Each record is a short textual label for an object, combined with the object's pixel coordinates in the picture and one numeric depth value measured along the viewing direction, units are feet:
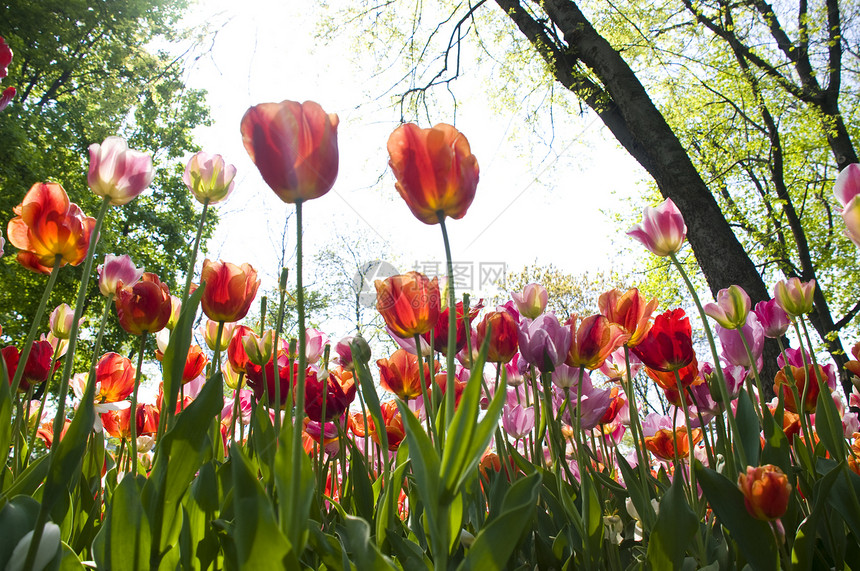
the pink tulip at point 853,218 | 2.16
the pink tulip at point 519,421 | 3.77
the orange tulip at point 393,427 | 3.47
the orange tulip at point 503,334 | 3.03
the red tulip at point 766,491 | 1.77
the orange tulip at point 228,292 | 2.73
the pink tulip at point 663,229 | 3.04
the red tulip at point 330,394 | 3.18
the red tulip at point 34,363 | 3.33
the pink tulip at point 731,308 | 3.09
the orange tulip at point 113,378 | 3.71
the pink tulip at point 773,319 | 3.66
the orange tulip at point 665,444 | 3.95
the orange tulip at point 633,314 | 3.21
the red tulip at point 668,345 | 3.04
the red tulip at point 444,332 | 2.78
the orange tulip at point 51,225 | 2.51
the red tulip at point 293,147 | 1.64
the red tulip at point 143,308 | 2.62
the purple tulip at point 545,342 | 2.64
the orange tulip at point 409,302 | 2.39
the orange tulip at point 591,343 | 2.92
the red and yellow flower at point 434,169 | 1.92
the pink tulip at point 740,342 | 3.49
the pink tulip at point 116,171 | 2.52
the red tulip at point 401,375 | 3.44
